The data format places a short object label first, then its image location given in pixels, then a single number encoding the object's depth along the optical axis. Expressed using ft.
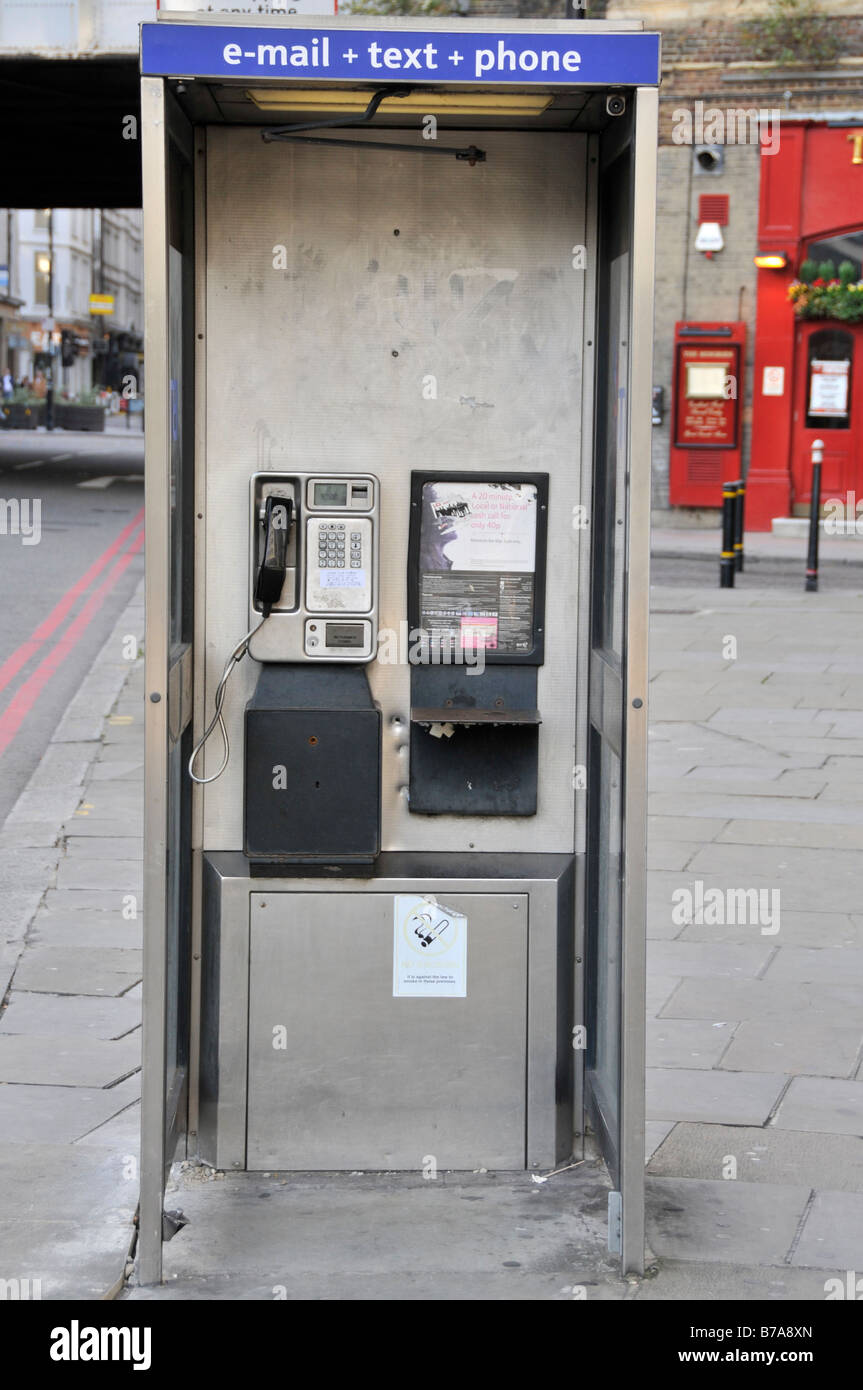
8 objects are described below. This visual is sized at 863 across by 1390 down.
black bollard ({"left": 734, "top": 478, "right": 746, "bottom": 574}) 53.52
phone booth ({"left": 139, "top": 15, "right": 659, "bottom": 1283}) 13.88
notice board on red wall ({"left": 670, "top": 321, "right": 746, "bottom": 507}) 74.49
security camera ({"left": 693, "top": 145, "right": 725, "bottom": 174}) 73.46
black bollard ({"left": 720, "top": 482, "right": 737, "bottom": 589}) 52.65
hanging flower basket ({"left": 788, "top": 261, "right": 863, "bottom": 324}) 72.02
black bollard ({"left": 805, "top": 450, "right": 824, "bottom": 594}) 52.95
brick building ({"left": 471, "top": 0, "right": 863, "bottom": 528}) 72.84
